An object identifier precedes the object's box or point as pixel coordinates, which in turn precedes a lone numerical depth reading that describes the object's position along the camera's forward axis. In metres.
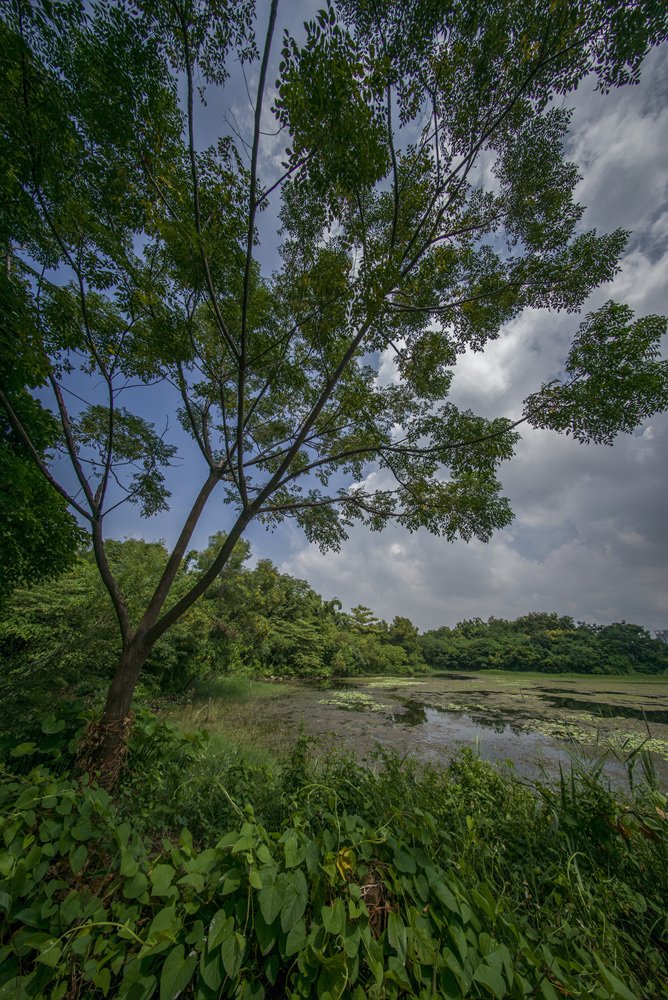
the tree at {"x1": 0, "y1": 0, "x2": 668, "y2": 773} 2.80
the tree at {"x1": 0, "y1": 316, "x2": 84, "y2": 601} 3.32
